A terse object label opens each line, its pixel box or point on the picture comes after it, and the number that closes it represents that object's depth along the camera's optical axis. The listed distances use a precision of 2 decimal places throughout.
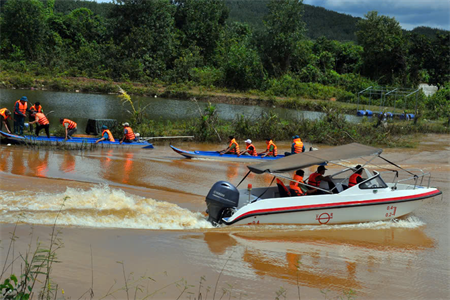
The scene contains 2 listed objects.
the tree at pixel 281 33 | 47.69
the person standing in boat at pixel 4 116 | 19.32
